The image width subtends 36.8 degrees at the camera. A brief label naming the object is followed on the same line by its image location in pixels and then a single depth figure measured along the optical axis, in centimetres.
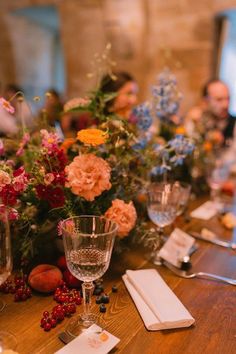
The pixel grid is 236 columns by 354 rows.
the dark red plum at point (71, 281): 82
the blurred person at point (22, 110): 101
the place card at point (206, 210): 132
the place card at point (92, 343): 61
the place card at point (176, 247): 96
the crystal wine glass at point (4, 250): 66
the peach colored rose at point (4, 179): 75
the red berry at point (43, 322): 69
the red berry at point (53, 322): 69
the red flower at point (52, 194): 82
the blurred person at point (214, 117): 168
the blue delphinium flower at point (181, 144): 113
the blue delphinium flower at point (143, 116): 116
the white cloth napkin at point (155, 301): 69
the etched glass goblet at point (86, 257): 67
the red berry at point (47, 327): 68
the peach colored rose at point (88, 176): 80
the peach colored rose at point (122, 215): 87
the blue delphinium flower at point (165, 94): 128
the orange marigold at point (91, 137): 78
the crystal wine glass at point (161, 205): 96
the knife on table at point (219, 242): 108
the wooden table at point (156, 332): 64
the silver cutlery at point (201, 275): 88
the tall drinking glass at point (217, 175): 150
